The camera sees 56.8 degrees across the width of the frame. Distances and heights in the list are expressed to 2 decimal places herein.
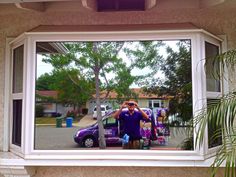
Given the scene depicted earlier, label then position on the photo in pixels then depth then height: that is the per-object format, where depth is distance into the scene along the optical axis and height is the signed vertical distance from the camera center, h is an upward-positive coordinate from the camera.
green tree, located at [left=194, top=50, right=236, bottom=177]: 2.07 -0.25
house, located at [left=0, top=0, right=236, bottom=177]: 2.82 +0.70
